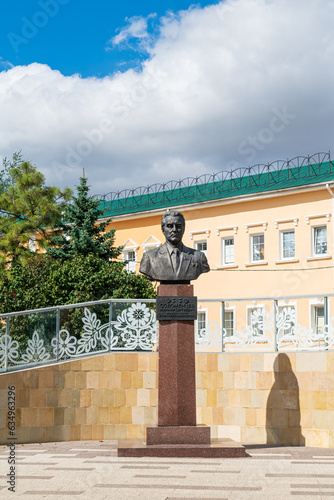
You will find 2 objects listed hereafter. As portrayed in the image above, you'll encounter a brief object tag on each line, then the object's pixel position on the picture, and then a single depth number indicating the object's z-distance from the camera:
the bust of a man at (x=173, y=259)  11.70
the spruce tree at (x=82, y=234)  27.44
